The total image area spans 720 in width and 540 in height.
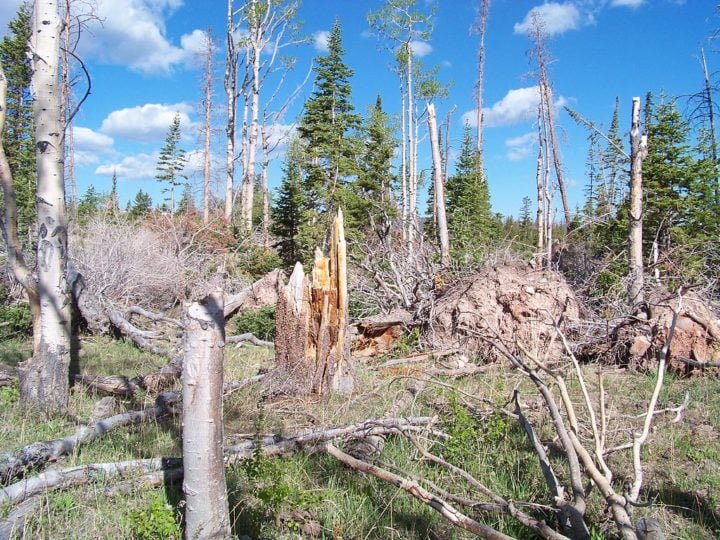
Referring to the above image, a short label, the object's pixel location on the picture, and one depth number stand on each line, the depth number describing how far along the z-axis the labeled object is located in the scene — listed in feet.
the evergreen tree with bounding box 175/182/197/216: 141.08
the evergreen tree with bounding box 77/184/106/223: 107.68
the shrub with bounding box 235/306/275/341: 33.00
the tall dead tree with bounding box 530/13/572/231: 74.23
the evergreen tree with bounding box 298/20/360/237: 69.97
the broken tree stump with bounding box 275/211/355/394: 19.43
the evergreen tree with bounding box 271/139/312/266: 63.57
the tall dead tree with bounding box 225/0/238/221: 81.51
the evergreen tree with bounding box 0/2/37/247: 88.22
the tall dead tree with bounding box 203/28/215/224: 103.57
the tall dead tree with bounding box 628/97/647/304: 26.35
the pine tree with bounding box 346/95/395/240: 79.20
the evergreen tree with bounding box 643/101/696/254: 52.47
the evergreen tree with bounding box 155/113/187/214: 171.53
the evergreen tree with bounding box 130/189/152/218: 191.35
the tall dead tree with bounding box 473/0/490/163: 104.65
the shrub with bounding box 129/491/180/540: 8.13
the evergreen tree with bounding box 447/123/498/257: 91.21
